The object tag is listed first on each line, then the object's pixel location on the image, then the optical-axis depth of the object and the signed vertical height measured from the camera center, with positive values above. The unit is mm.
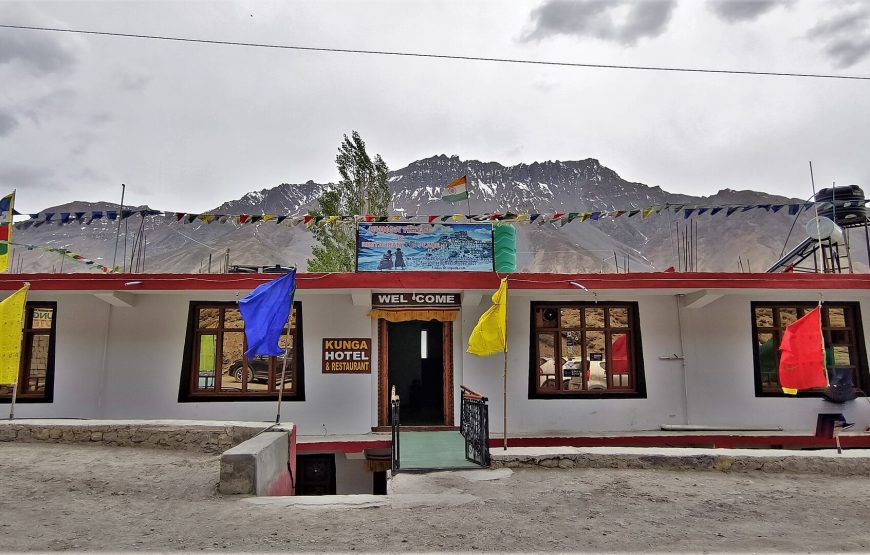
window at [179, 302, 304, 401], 10617 -160
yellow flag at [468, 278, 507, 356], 8297 +313
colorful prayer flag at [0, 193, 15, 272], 12680 +2998
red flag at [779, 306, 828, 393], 8602 -60
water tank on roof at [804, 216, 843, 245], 13172 +2912
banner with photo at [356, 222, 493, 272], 11133 +2145
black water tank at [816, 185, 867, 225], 15289 +4026
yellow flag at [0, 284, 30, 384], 8742 +288
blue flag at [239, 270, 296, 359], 7766 +584
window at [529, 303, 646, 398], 10883 +14
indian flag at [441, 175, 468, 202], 13805 +4070
